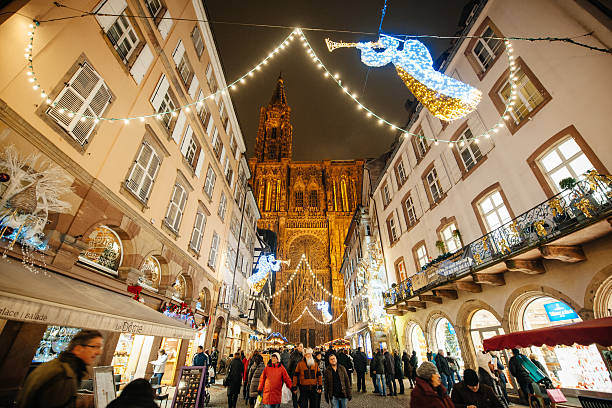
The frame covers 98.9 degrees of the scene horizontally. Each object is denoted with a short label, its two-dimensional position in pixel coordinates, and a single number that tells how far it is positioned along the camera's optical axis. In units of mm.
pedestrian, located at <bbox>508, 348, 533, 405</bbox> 6082
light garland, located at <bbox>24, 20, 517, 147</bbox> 5246
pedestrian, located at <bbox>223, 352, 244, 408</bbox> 7223
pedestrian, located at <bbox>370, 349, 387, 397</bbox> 9617
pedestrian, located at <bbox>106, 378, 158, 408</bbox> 2234
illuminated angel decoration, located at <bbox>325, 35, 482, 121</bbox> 7695
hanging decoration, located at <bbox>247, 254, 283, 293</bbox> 22406
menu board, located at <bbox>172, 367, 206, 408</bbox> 5934
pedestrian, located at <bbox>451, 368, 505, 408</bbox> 3684
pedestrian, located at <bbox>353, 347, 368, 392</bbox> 11021
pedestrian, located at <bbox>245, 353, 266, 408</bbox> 6695
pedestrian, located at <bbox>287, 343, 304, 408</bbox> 8039
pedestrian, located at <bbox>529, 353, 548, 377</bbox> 6179
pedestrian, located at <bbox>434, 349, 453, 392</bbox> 9000
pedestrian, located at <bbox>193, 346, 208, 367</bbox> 8984
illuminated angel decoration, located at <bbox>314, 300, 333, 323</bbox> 36794
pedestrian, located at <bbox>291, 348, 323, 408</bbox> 5953
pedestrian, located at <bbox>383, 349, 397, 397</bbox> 9734
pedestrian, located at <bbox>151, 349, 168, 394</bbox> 8515
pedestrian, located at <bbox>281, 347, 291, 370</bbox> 9262
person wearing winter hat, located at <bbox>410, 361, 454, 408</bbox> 3176
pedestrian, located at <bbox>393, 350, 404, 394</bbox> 10084
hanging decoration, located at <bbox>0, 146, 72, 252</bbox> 4668
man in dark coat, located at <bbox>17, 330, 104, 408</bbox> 2361
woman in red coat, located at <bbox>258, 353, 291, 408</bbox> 5395
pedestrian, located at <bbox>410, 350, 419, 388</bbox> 10438
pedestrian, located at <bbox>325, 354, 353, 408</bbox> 5488
